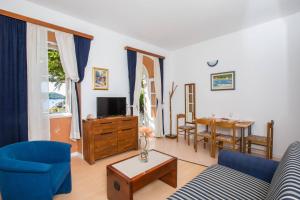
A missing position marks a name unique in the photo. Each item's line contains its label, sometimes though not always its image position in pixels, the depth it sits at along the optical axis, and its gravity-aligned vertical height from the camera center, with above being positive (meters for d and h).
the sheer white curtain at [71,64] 2.67 +0.65
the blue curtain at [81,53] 2.83 +0.88
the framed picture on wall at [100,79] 3.13 +0.44
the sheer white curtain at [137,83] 3.88 +0.42
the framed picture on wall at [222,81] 3.51 +0.42
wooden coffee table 1.50 -0.80
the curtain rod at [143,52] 3.61 +1.23
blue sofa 0.92 -0.77
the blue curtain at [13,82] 2.10 +0.27
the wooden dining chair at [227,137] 2.79 -0.76
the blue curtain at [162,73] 4.62 +0.79
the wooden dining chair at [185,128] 3.92 -0.77
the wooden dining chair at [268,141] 2.67 -0.77
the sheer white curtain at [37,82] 2.35 +0.28
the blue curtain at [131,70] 3.70 +0.72
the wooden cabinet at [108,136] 2.70 -0.72
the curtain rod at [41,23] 2.11 +1.21
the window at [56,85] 2.91 +0.30
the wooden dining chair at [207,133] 3.02 -0.76
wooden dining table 2.85 -0.62
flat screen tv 3.07 -0.14
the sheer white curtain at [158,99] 4.57 +0.00
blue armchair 1.26 -0.68
